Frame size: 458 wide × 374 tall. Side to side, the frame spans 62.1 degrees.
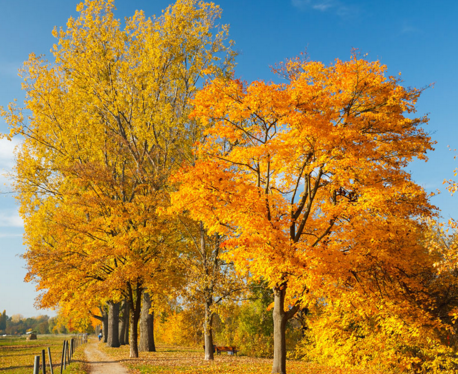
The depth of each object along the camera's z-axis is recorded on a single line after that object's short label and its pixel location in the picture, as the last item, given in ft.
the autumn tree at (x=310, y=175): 45.37
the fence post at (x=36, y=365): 31.67
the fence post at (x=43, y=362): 35.58
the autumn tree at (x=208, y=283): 67.21
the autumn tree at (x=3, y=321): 398.83
